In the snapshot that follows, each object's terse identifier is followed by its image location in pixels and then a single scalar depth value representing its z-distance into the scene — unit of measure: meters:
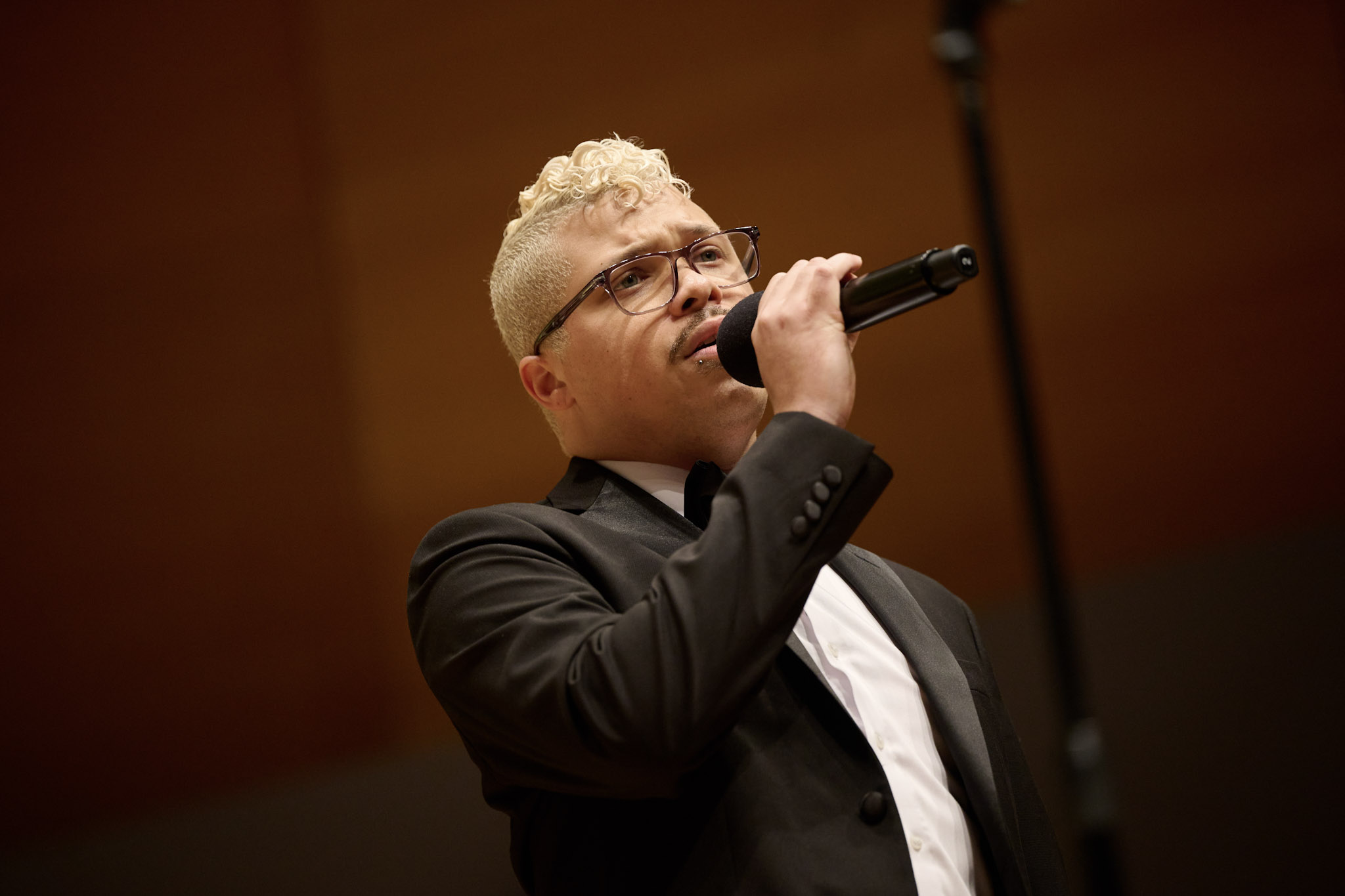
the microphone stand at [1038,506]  3.51
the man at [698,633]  3.76
